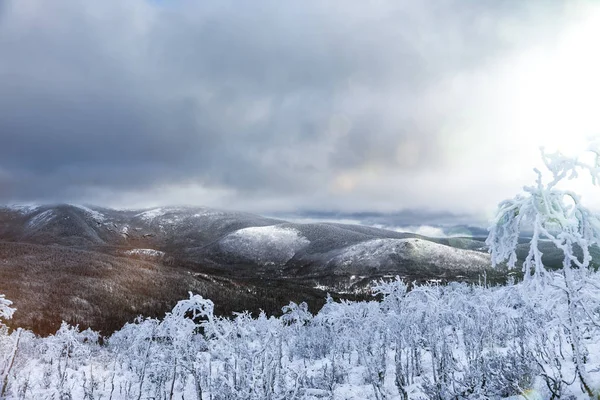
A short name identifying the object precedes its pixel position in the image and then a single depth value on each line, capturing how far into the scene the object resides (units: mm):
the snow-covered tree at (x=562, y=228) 7383
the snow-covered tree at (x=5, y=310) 15344
